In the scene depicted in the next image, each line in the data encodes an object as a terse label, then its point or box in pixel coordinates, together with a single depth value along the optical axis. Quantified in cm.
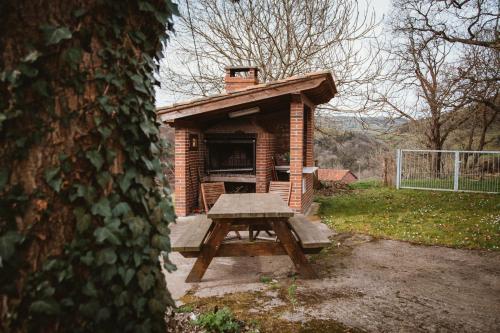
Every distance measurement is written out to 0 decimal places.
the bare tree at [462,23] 1309
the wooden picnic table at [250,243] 417
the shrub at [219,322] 302
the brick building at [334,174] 2547
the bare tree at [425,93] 1461
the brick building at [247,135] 771
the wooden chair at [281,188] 836
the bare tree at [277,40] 1351
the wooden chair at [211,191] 855
